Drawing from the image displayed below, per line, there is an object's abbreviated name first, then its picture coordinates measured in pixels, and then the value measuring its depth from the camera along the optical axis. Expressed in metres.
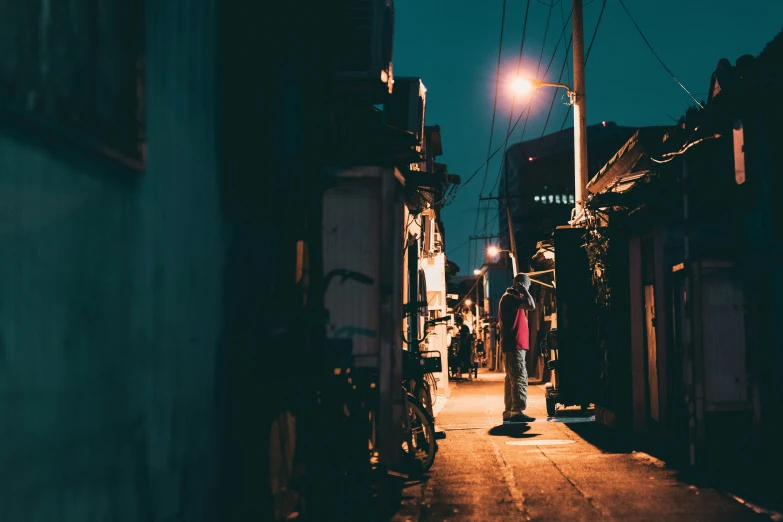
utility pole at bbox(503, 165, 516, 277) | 34.11
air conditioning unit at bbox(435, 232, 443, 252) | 30.07
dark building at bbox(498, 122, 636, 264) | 55.67
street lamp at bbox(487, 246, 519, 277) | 48.88
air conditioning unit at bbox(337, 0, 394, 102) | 10.41
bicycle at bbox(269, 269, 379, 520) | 6.71
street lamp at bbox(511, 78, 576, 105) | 21.59
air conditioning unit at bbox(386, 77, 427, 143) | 12.36
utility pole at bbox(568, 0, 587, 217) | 19.53
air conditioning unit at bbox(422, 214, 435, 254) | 25.38
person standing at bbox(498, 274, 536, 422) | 14.83
